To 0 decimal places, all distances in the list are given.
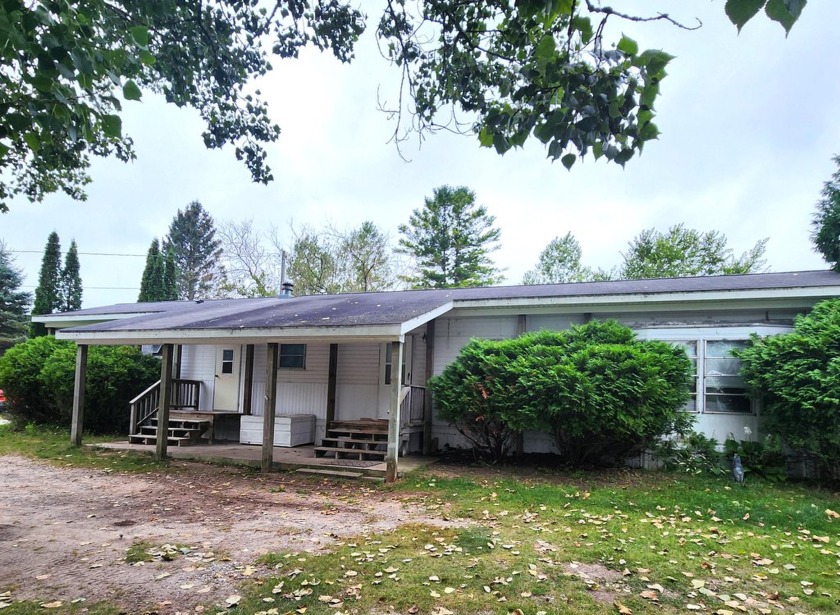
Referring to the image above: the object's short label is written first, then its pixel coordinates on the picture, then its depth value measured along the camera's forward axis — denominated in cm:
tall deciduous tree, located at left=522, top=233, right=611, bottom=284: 3697
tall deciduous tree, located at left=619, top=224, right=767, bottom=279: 2922
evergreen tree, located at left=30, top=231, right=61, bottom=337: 2569
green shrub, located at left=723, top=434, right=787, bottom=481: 802
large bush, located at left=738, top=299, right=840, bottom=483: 721
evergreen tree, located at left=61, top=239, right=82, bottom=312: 2750
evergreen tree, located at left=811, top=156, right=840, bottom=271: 1073
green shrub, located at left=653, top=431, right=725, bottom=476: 839
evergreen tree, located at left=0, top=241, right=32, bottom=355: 2989
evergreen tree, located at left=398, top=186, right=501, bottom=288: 3581
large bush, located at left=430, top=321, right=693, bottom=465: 789
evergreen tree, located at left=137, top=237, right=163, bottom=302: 2984
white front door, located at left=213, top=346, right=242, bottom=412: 1275
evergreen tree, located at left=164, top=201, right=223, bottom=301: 4922
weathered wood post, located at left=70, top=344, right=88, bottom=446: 1092
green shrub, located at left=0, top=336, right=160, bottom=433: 1286
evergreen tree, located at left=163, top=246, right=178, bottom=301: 3034
